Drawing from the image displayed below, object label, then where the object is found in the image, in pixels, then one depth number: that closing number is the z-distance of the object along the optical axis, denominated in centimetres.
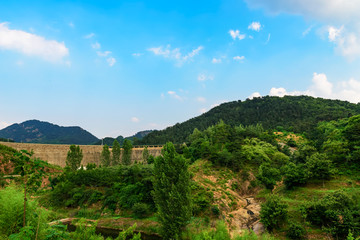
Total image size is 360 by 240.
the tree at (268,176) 3488
